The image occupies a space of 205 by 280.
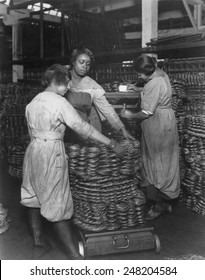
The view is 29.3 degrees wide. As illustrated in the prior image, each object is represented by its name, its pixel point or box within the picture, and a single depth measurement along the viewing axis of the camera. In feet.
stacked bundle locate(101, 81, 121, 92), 16.77
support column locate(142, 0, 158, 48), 20.21
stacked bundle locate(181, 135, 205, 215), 14.78
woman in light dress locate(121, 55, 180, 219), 13.85
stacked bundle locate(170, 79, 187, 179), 16.85
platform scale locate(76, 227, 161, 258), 10.80
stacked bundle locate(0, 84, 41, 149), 24.71
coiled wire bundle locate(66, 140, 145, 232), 11.30
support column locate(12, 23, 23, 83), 29.78
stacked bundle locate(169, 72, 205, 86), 17.71
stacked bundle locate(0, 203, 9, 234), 12.80
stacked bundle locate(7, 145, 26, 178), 19.94
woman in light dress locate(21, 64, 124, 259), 10.22
